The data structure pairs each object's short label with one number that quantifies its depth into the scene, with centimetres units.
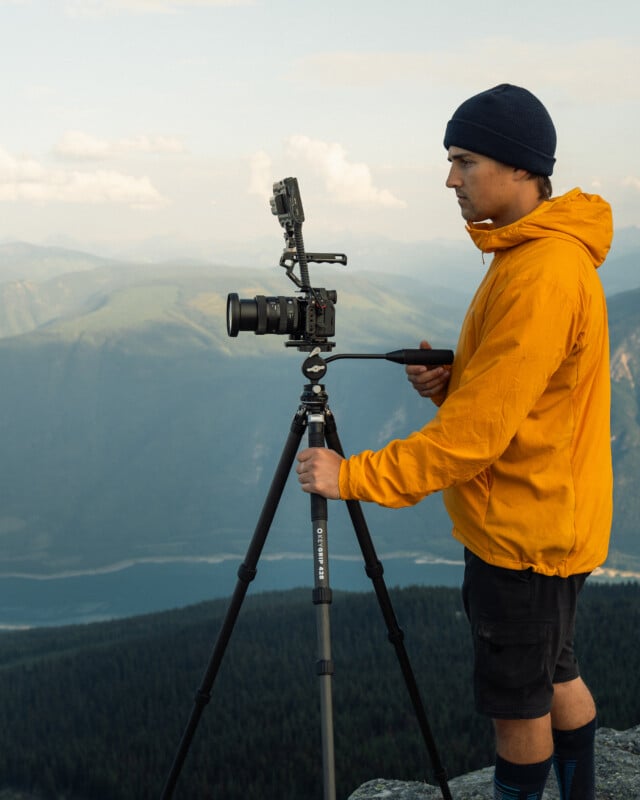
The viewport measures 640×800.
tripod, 342
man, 277
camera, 350
